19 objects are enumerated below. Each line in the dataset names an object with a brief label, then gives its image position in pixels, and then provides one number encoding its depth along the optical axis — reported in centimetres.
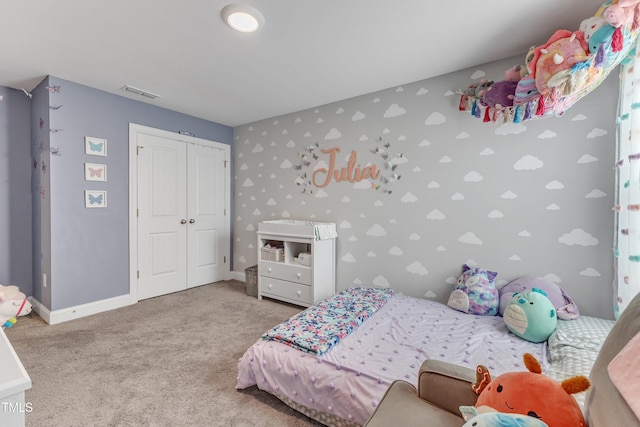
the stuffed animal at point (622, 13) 119
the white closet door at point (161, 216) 327
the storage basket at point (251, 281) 345
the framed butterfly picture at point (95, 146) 282
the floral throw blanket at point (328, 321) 166
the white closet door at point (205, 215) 374
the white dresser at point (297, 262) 293
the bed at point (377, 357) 137
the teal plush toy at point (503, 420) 65
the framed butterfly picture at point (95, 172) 282
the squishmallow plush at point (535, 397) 72
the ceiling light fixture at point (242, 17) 168
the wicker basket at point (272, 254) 322
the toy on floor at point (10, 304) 146
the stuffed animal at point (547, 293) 187
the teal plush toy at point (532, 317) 170
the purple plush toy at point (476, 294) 213
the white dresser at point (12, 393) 67
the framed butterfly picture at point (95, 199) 283
